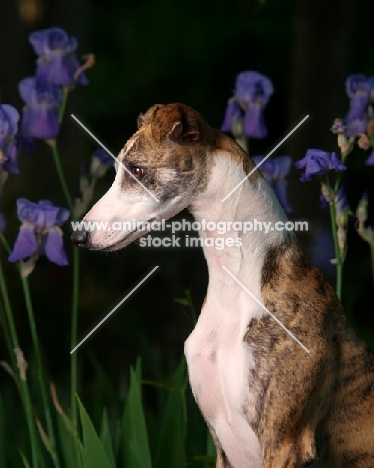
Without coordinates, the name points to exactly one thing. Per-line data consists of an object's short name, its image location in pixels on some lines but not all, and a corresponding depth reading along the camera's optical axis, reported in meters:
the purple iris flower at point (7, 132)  5.82
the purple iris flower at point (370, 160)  6.08
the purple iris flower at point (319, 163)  5.56
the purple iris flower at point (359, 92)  6.16
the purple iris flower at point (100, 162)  6.14
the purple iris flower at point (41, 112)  6.16
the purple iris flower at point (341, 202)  5.80
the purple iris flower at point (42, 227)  5.79
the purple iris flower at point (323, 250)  9.95
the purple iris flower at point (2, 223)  6.01
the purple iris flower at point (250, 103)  6.36
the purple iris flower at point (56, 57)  6.32
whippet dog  4.62
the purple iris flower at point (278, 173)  6.41
